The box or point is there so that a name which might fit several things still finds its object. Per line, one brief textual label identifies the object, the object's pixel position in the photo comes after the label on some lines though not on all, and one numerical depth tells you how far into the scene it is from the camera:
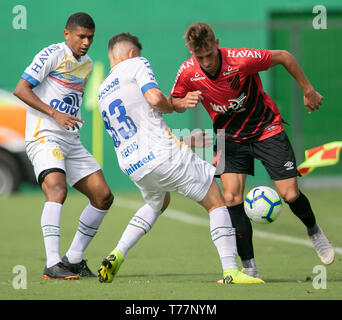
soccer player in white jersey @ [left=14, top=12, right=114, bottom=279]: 15.01
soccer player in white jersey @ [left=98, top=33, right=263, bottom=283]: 13.37
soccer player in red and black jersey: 14.42
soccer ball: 15.05
